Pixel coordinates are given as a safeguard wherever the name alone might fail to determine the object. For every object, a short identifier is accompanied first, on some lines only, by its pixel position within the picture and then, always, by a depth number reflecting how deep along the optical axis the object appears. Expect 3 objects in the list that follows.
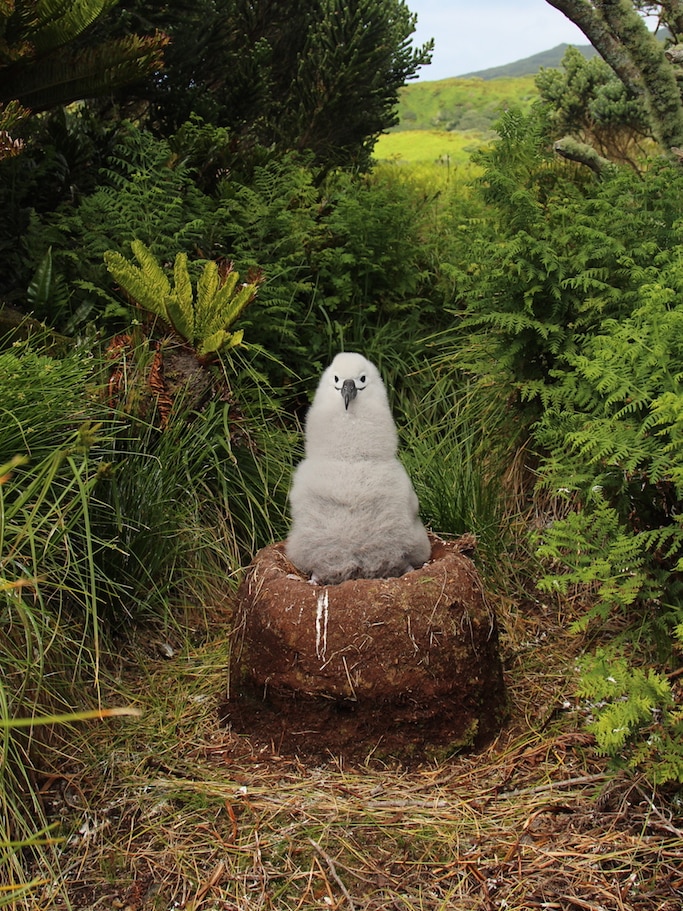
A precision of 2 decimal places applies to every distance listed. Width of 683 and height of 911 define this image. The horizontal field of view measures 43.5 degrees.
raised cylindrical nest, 3.13
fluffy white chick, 3.25
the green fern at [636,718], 2.59
